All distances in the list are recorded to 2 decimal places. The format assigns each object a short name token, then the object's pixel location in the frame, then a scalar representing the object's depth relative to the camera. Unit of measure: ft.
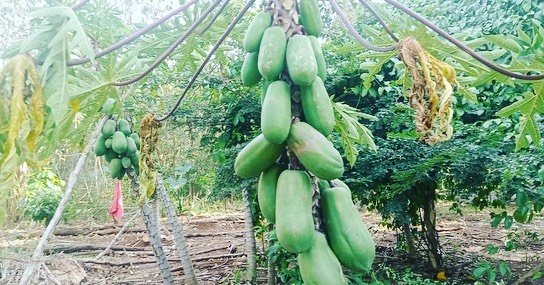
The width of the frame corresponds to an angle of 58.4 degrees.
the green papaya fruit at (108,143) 10.48
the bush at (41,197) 31.71
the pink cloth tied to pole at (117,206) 16.52
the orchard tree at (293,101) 3.58
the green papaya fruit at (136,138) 10.88
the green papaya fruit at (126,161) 10.70
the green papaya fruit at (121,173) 11.05
